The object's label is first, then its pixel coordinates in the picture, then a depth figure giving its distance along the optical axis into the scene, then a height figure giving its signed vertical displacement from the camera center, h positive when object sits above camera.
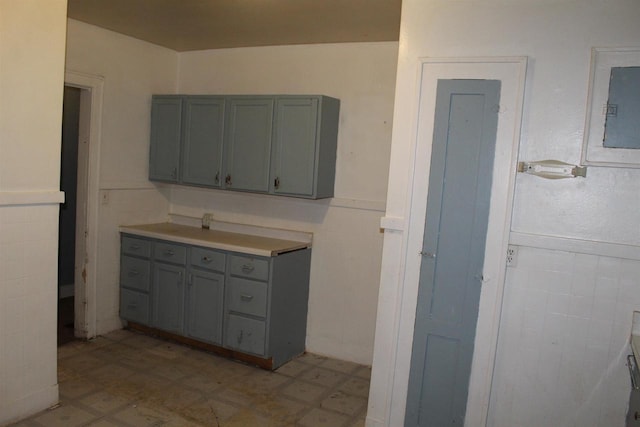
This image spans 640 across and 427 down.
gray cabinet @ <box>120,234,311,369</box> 3.74 -1.02
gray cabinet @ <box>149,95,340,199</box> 3.80 +0.22
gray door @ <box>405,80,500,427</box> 2.59 -0.34
